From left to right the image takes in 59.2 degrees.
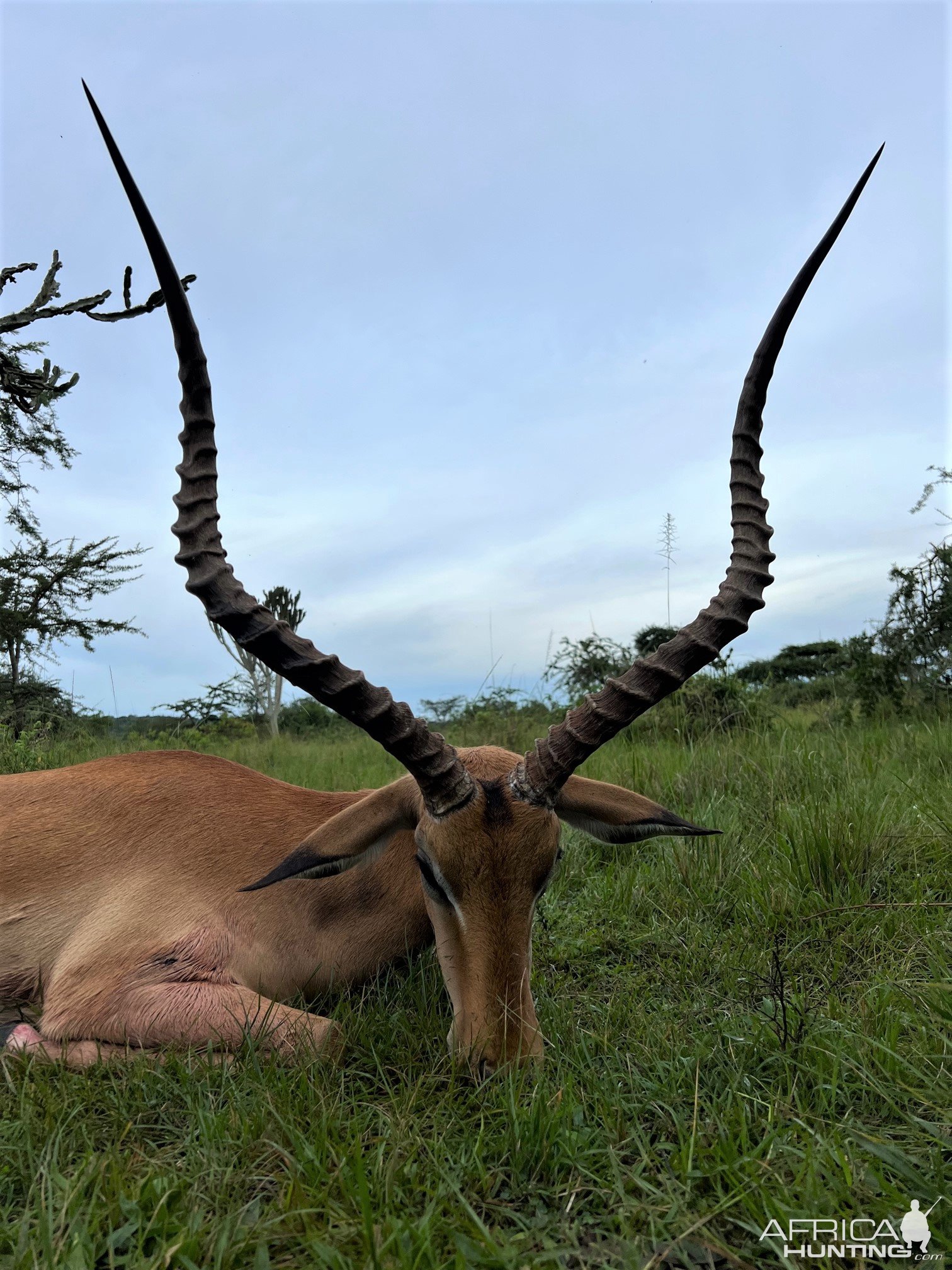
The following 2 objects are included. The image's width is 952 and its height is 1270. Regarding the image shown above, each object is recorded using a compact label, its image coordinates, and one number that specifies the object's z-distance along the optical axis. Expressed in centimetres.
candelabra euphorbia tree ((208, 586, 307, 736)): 1917
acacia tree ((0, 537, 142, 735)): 1641
